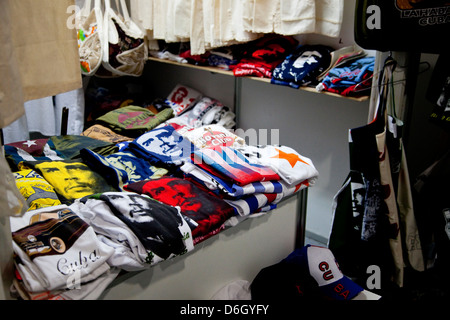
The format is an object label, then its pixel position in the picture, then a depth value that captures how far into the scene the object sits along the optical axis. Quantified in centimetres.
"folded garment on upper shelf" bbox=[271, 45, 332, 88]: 196
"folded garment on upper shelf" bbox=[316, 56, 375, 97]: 177
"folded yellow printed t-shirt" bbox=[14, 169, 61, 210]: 119
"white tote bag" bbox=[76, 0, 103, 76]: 242
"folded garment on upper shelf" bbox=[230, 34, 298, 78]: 215
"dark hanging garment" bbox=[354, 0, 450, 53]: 138
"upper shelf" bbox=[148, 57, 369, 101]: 178
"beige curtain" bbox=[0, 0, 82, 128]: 81
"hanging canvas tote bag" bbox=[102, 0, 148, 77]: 244
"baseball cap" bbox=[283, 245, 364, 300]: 136
